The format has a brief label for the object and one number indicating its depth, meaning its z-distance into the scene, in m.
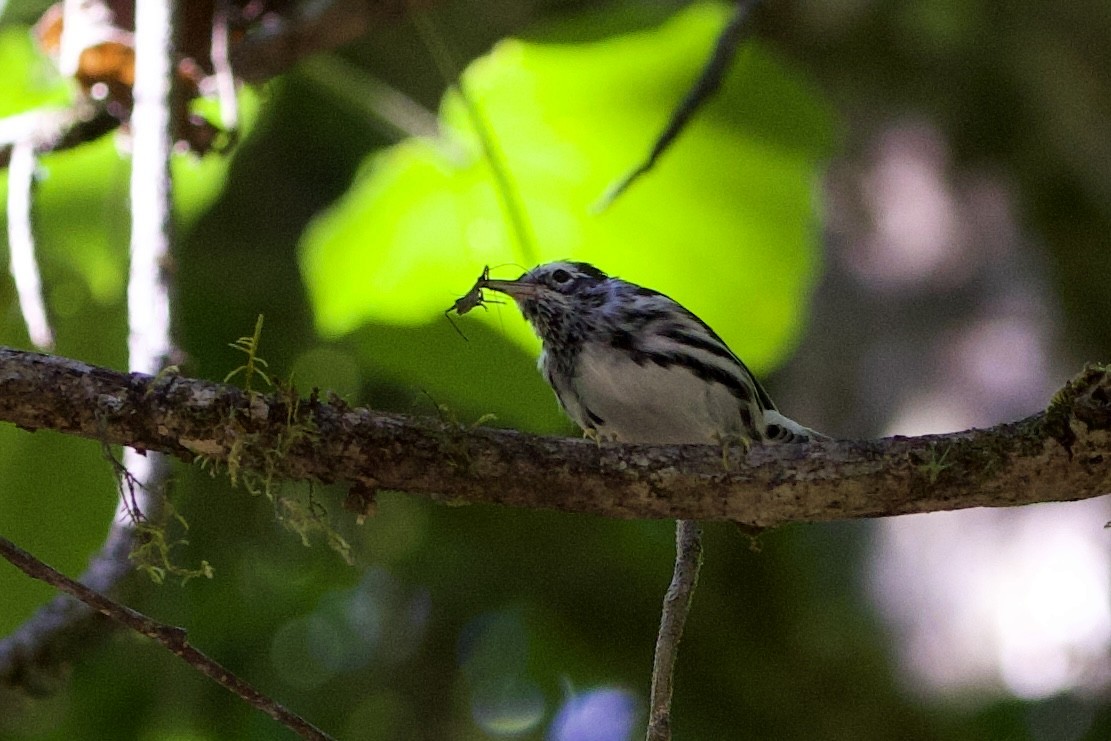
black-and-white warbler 5.70
